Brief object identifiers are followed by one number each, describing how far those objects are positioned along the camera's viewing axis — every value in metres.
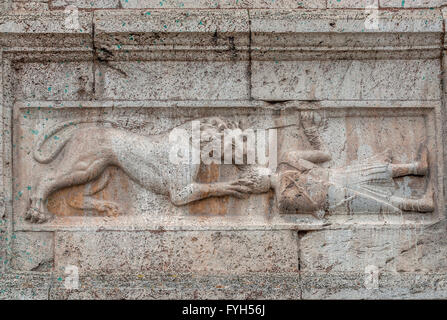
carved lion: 4.24
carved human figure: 4.25
